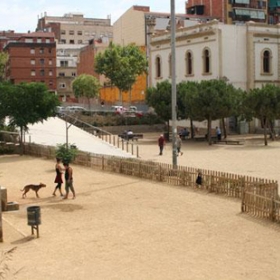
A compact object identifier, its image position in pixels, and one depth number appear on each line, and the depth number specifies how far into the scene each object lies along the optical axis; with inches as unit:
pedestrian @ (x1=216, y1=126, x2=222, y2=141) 1893.5
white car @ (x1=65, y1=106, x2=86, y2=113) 2536.9
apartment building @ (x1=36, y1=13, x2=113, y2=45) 5349.4
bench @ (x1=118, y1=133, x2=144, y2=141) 1949.6
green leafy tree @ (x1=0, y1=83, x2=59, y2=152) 1555.1
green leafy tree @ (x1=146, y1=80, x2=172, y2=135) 1972.2
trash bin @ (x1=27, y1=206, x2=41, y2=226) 599.5
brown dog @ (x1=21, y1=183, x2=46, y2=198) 877.2
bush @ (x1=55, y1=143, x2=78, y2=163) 1216.8
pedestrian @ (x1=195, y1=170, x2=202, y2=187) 904.9
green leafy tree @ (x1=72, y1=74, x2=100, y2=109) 3169.3
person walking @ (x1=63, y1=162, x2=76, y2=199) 848.9
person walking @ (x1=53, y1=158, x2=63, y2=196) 887.1
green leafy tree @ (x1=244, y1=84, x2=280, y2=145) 1736.0
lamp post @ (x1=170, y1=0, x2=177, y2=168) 1036.5
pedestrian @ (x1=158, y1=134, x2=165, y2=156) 1513.3
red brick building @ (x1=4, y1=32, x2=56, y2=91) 3870.6
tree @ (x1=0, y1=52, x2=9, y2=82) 3026.8
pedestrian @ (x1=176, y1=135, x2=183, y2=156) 1502.3
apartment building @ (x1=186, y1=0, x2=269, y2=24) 3339.1
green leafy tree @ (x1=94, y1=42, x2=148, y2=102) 2674.7
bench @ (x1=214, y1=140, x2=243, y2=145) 1811.5
